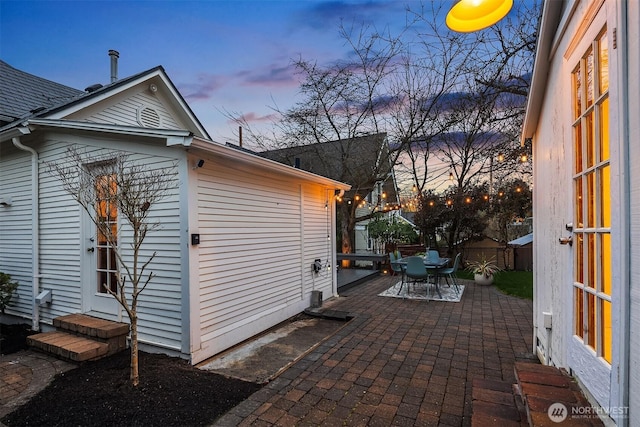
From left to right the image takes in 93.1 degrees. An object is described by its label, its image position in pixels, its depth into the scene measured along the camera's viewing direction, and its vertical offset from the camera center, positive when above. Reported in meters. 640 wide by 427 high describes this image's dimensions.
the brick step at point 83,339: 3.58 -1.53
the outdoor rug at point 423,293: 7.03 -1.94
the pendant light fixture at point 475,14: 1.94 +1.32
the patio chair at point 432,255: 8.57 -1.14
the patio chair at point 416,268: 6.99 -1.24
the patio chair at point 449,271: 7.48 -1.40
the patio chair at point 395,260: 7.98 -1.25
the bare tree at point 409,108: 9.04 +3.81
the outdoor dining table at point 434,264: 7.33 -1.22
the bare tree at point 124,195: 3.01 +0.26
